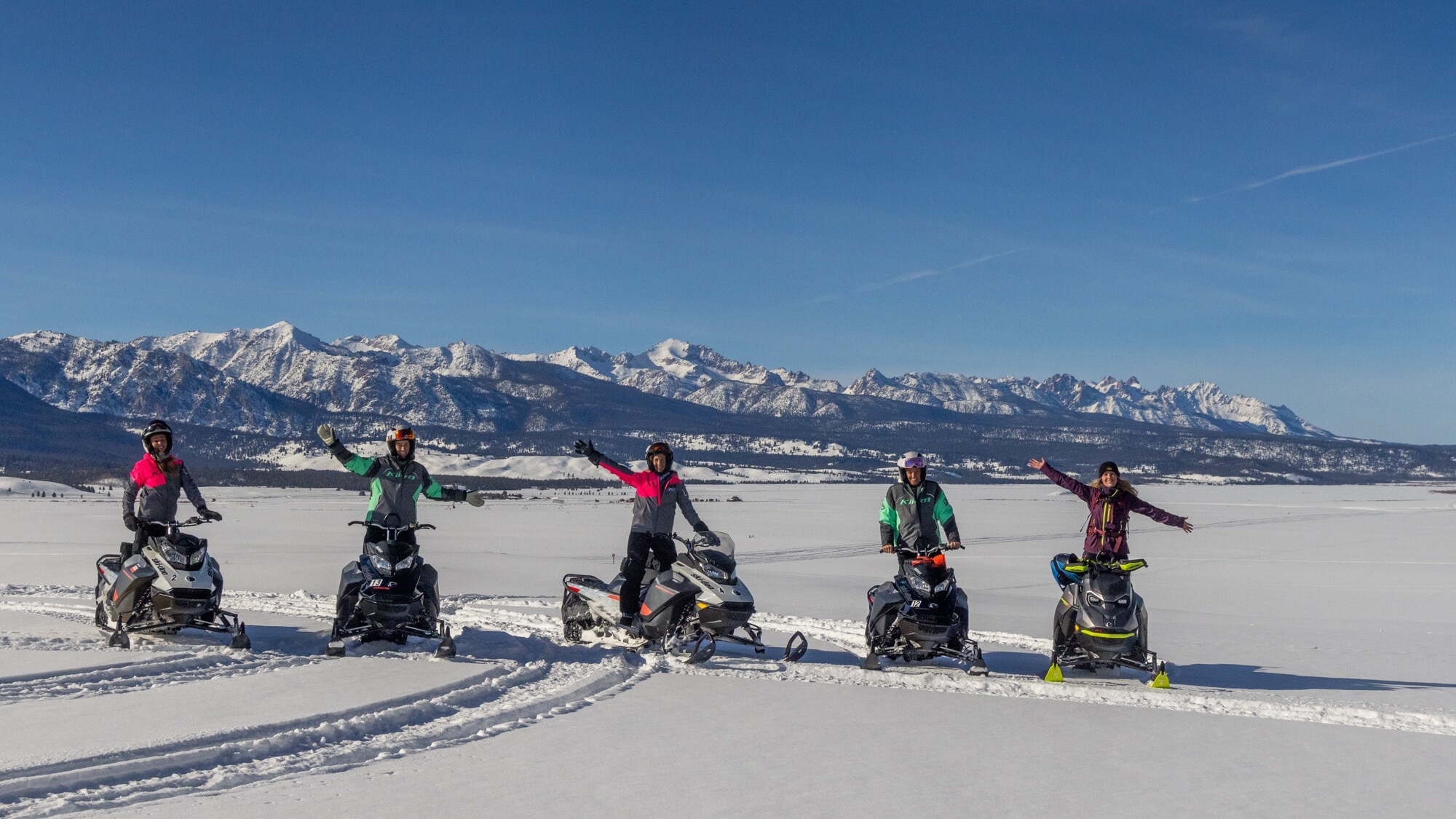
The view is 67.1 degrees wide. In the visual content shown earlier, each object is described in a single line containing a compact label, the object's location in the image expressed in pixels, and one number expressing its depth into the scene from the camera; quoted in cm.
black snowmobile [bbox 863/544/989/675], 946
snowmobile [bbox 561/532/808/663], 997
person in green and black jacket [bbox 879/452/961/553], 972
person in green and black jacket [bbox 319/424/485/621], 995
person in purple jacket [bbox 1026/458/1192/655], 941
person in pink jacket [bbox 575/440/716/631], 1048
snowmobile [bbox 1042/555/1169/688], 895
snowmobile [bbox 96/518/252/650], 1012
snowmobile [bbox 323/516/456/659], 980
